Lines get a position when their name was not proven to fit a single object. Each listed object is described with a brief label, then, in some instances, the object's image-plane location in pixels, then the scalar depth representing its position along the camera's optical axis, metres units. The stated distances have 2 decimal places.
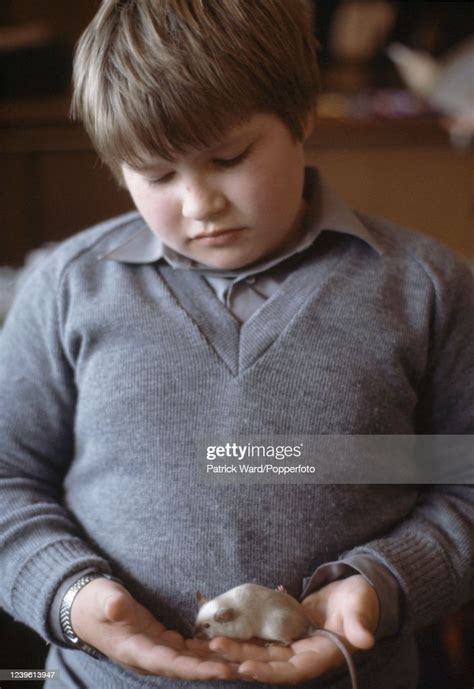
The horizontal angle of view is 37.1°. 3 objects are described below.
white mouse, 0.51
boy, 0.54
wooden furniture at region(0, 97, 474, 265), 1.13
